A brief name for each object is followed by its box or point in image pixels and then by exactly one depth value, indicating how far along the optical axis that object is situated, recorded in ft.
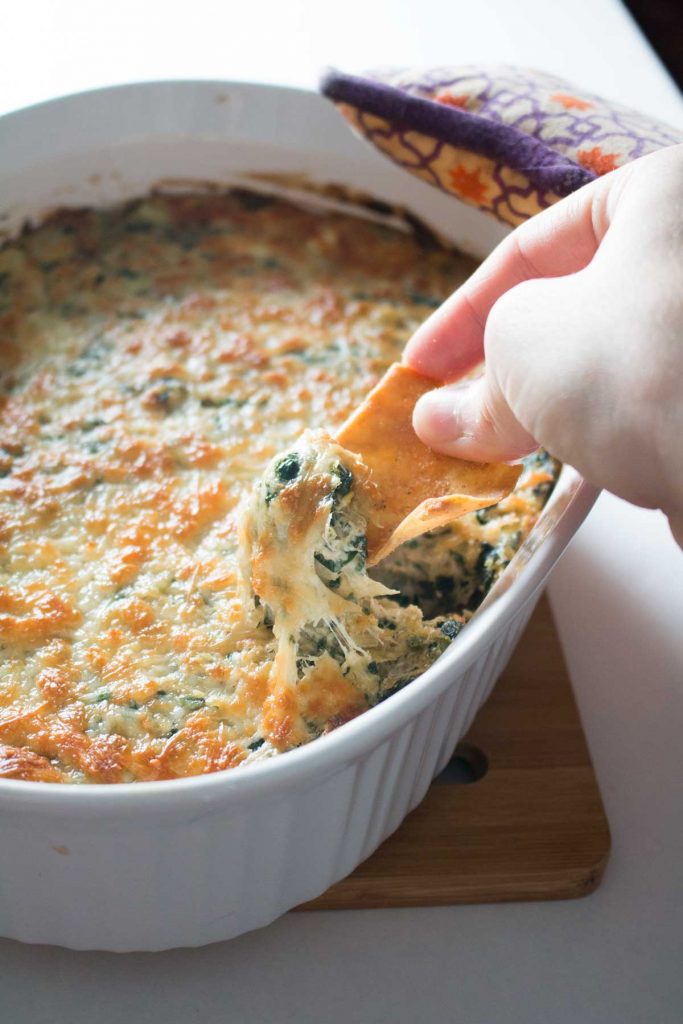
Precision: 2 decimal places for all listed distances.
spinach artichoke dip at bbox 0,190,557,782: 1.99
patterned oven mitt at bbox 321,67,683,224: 2.29
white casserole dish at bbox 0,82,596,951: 1.79
